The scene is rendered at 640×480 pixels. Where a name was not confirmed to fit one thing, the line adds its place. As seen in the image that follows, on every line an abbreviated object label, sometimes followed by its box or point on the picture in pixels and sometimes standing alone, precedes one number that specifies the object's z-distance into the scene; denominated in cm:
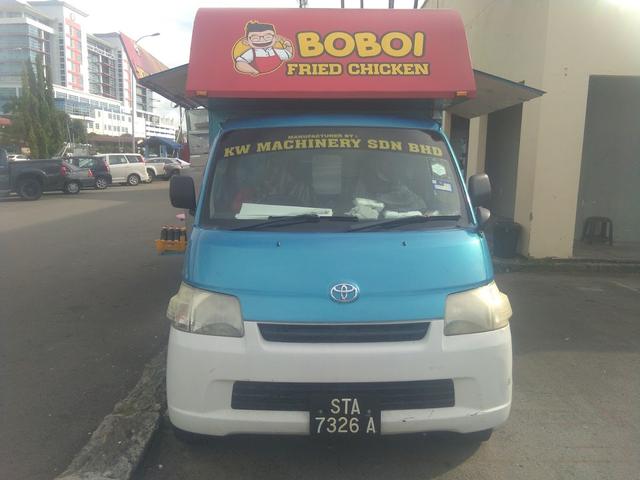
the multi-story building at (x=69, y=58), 10575
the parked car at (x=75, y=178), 2347
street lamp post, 4112
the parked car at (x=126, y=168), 3016
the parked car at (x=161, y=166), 3641
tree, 4825
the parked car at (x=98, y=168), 2680
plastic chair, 1043
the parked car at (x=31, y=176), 2100
